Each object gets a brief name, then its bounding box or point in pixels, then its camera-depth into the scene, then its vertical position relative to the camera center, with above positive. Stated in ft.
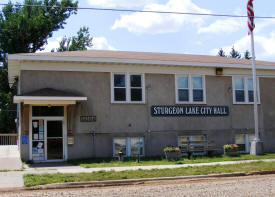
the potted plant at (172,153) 62.85 -2.51
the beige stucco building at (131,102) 64.44 +5.83
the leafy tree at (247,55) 210.42 +41.14
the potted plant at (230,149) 68.85 -2.27
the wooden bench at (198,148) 67.21 -1.97
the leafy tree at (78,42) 151.79 +36.33
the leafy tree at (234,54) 215.10 +42.61
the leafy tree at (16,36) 131.54 +34.31
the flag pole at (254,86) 68.95 +7.61
